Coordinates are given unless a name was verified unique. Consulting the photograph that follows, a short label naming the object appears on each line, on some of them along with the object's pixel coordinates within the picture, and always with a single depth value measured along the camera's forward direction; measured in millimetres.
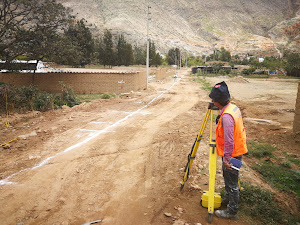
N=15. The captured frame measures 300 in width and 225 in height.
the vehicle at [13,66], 15823
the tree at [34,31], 15172
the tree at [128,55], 68125
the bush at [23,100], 12041
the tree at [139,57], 82456
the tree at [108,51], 62000
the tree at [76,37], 18195
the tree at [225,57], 111750
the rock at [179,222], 3446
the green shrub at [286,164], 5871
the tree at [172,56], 106175
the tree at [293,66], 60222
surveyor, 3268
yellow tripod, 3365
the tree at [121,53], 66750
